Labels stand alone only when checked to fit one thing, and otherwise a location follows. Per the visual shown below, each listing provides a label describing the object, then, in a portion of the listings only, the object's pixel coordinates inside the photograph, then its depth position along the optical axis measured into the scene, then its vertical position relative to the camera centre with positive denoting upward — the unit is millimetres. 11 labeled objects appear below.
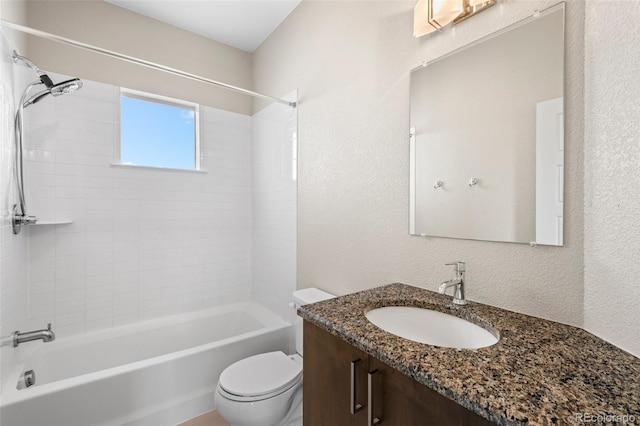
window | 2318 +682
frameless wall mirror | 935 +277
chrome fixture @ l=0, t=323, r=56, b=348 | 1494 -674
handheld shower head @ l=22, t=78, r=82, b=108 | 1663 +713
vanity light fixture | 1115 +807
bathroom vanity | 524 -355
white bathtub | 1409 -1000
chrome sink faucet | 1074 -275
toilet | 1363 -909
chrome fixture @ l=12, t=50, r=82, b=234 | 1646 +442
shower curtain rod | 1357 +894
